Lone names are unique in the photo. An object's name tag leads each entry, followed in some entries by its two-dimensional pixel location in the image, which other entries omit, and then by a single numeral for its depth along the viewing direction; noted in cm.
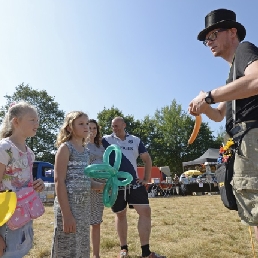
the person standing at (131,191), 307
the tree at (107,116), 3188
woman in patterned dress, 292
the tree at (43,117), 2955
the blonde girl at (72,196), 202
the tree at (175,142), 3156
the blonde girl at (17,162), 164
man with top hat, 145
